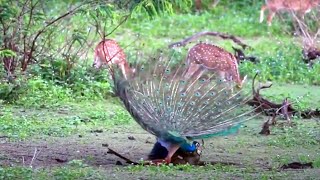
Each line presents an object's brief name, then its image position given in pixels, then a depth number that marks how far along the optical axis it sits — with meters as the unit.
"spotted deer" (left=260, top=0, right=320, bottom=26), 34.25
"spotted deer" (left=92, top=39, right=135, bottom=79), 23.48
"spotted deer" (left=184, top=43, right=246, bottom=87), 24.03
